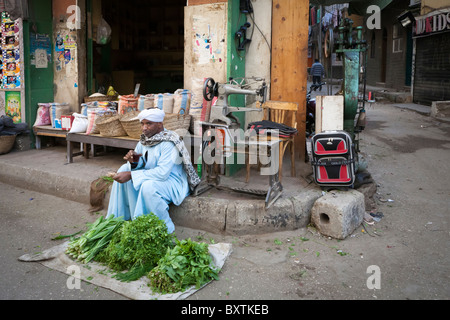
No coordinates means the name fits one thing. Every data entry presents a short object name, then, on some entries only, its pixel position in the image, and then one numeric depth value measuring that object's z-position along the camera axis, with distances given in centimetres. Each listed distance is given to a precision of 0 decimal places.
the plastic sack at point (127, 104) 640
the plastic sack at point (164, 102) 604
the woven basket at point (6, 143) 703
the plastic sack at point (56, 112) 717
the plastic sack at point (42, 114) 735
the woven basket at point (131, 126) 574
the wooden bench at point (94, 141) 582
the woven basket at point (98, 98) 722
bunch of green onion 384
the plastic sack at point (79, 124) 641
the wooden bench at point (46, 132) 697
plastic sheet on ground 330
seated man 422
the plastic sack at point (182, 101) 597
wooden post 608
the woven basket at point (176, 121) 560
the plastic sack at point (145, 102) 623
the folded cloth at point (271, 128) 511
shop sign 1240
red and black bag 475
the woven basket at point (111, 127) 593
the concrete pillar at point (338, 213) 434
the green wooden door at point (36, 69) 716
